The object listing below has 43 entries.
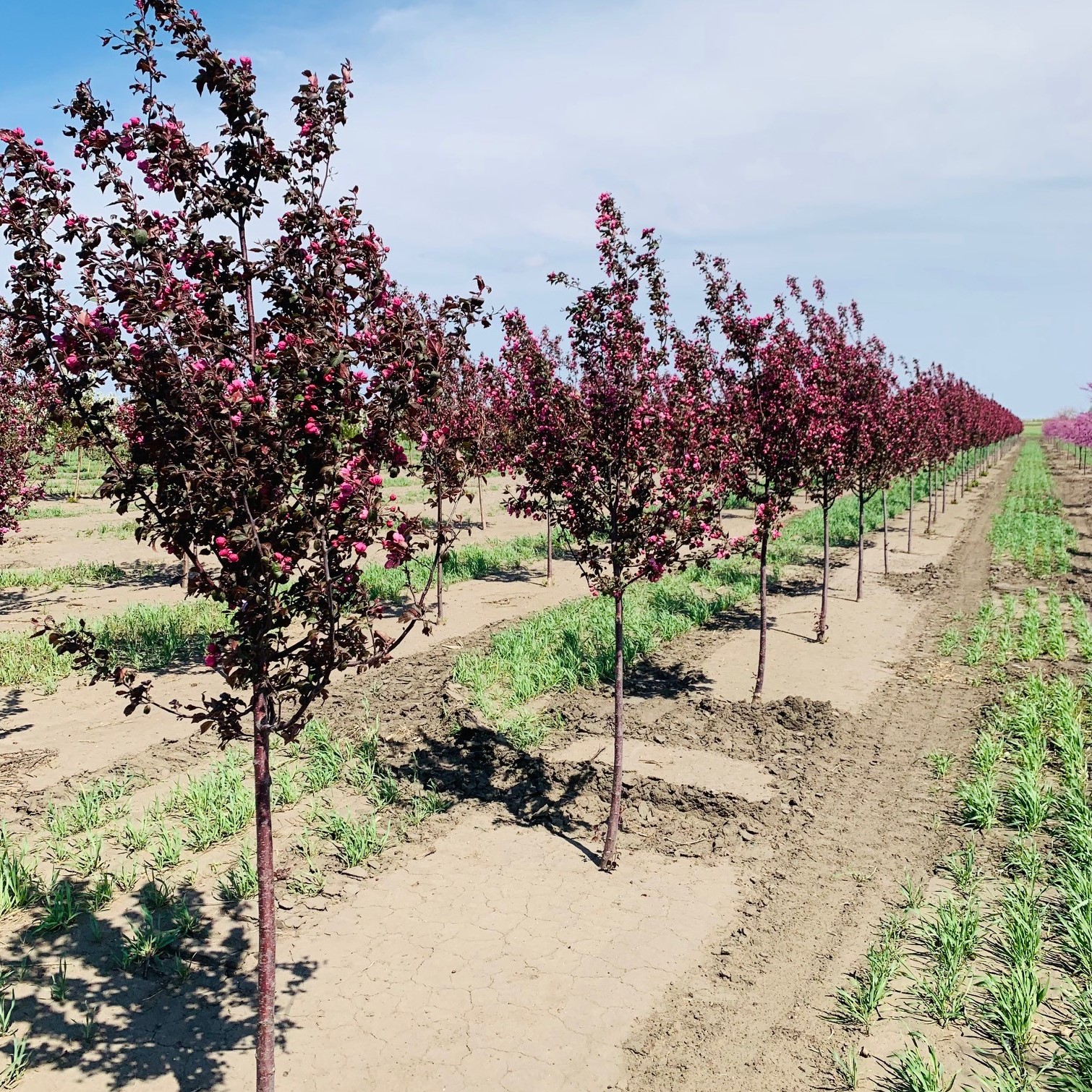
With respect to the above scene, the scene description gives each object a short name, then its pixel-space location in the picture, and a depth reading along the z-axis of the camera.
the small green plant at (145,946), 5.93
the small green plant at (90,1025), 5.24
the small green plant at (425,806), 8.27
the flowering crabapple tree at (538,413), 7.36
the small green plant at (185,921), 6.26
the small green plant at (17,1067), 4.86
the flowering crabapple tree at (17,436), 12.74
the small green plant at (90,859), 6.97
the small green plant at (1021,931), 5.68
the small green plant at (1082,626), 12.86
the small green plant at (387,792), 8.56
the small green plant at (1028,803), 7.65
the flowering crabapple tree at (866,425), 14.59
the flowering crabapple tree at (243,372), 3.74
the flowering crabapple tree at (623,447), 7.12
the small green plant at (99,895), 6.52
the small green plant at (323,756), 8.81
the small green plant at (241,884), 6.73
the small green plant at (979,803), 7.79
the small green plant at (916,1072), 4.54
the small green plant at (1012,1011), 4.92
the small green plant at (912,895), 6.54
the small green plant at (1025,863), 6.82
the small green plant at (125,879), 6.82
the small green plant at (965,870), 6.77
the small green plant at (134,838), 7.41
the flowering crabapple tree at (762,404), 10.68
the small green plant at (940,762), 9.10
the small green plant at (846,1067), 4.75
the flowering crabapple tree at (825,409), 10.94
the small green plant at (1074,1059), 4.52
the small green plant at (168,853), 7.13
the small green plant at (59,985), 5.58
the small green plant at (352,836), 7.42
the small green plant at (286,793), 8.38
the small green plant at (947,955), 5.31
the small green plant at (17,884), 6.50
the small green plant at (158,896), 6.59
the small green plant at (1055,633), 13.07
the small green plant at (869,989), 5.30
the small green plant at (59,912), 6.25
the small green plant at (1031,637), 12.95
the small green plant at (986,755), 8.73
